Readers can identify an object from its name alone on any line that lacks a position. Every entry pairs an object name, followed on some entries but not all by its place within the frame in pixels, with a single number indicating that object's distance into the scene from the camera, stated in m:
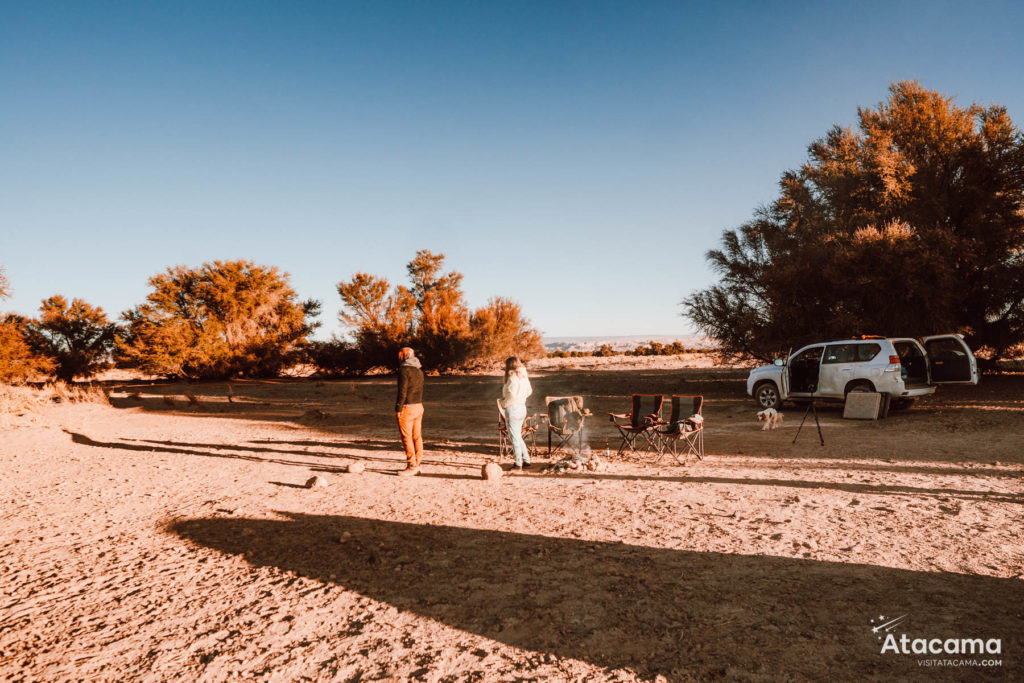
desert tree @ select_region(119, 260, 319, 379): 25.94
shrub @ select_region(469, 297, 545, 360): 28.34
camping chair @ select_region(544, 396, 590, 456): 8.63
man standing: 7.41
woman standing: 7.58
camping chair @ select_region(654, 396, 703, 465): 8.01
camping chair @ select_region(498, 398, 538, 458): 8.30
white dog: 10.92
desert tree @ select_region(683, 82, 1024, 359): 13.41
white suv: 11.11
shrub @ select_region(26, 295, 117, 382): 27.02
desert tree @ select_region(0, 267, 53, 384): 21.73
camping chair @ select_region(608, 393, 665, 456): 8.48
